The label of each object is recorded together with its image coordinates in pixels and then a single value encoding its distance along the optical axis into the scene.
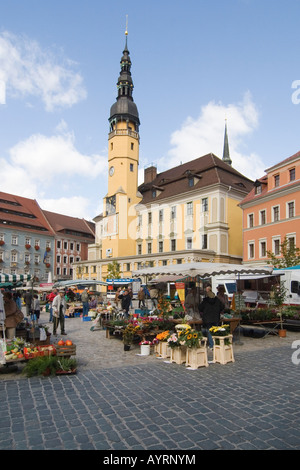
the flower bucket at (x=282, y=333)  14.46
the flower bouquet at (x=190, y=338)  9.08
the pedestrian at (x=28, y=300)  21.58
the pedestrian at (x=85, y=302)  22.78
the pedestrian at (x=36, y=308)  18.17
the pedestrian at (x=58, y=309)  14.39
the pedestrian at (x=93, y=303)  24.20
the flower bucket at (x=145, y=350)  10.74
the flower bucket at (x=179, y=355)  9.49
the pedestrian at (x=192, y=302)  13.10
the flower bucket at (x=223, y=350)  9.49
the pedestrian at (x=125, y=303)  18.76
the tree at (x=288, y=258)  27.55
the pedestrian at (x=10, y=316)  10.46
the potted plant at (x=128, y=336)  11.52
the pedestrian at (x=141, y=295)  26.25
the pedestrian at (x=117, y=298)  24.55
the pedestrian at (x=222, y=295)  15.14
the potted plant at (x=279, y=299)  14.50
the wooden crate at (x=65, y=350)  8.79
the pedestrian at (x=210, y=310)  10.80
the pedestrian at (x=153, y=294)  26.90
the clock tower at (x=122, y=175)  57.53
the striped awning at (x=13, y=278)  11.71
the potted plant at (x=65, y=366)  8.24
